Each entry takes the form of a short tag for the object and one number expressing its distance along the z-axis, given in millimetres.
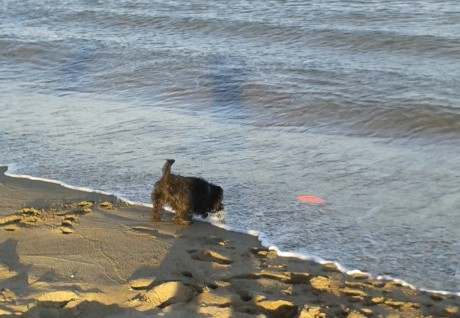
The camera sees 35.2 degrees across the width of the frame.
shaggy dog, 5805
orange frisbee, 6430
